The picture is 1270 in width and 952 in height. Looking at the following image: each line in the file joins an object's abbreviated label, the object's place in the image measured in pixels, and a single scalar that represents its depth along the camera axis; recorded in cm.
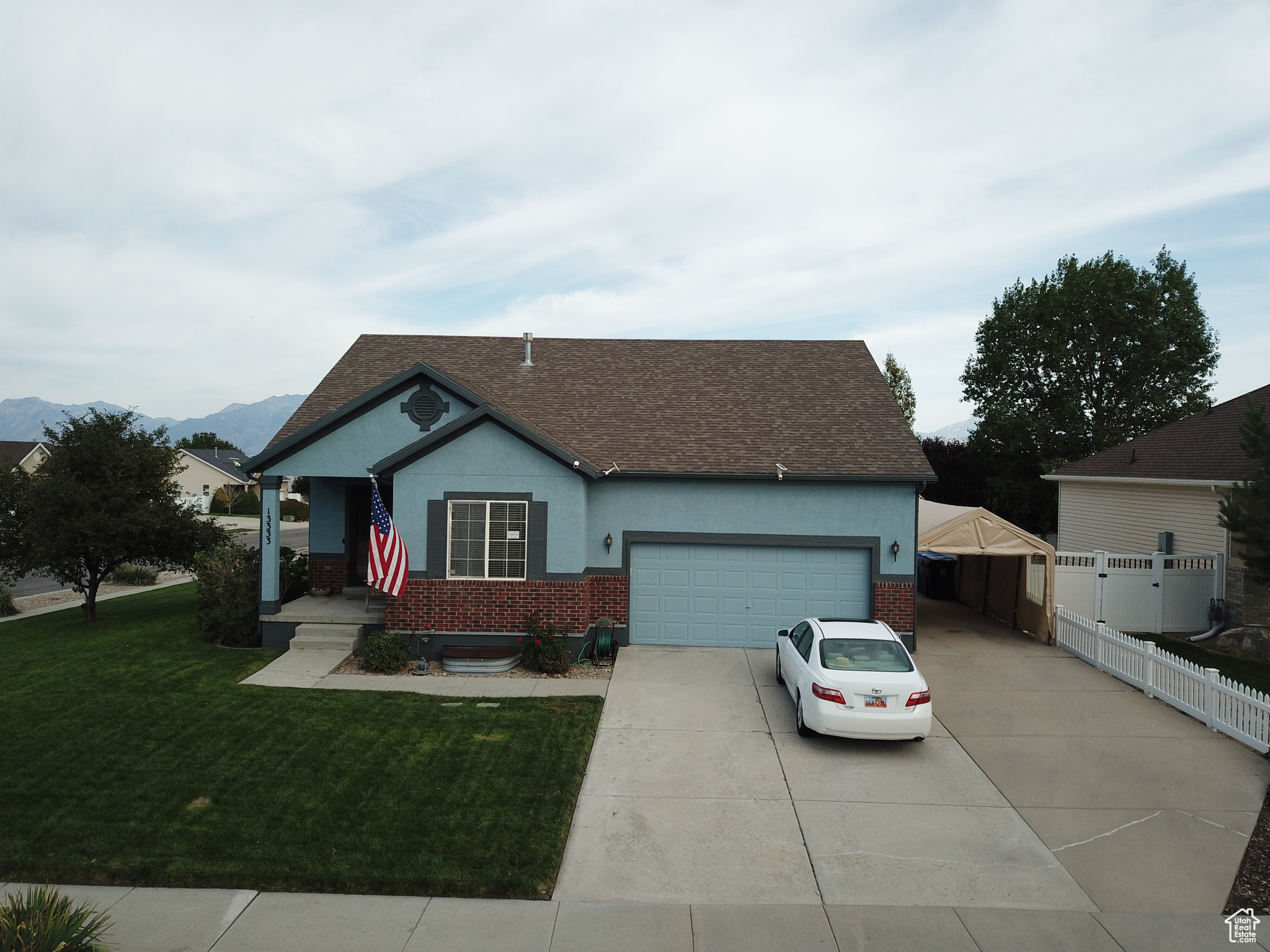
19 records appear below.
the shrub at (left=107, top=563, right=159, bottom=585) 2627
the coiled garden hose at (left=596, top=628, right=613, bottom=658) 1432
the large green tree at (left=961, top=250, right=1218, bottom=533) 3238
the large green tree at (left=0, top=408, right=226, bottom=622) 1561
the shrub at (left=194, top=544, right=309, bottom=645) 1507
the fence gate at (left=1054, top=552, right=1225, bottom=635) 1712
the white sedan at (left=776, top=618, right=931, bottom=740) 964
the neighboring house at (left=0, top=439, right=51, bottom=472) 5465
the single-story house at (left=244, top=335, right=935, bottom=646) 1409
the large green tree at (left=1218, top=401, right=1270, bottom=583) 1134
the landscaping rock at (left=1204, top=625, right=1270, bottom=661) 1557
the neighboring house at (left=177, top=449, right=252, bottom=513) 6656
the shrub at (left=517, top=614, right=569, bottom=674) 1346
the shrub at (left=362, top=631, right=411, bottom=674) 1323
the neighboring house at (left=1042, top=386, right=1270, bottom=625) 1714
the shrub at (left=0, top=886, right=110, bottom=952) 500
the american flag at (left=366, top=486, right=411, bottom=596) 1279
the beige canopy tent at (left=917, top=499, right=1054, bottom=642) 1589
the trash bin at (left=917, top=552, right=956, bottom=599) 2173
